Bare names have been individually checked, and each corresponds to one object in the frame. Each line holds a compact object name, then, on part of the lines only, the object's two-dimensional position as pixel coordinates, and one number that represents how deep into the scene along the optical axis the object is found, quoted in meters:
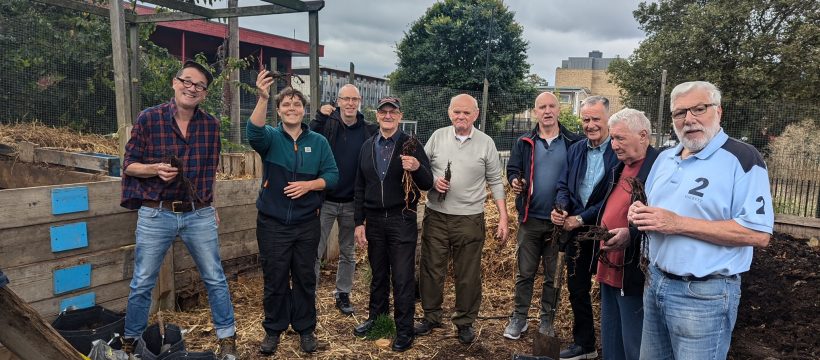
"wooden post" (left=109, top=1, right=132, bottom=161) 4.14
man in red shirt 2.77
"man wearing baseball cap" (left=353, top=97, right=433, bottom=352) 3.78
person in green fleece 3.56
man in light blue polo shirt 2.02
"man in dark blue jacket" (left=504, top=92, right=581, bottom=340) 3.89
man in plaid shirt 3.21
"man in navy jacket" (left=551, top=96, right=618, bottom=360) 3.44
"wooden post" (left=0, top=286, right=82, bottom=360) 1.48
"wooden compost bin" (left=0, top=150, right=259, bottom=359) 3.36
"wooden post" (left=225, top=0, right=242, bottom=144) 9.62
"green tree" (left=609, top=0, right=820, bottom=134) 13.30
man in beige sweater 3.93
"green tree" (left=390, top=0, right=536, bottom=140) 21.25
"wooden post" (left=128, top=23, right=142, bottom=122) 5.31
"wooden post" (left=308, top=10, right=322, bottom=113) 5.05
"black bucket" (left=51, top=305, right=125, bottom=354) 2.90
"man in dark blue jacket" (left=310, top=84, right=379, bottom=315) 4.37
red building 15.49
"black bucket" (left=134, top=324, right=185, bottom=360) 2.93
